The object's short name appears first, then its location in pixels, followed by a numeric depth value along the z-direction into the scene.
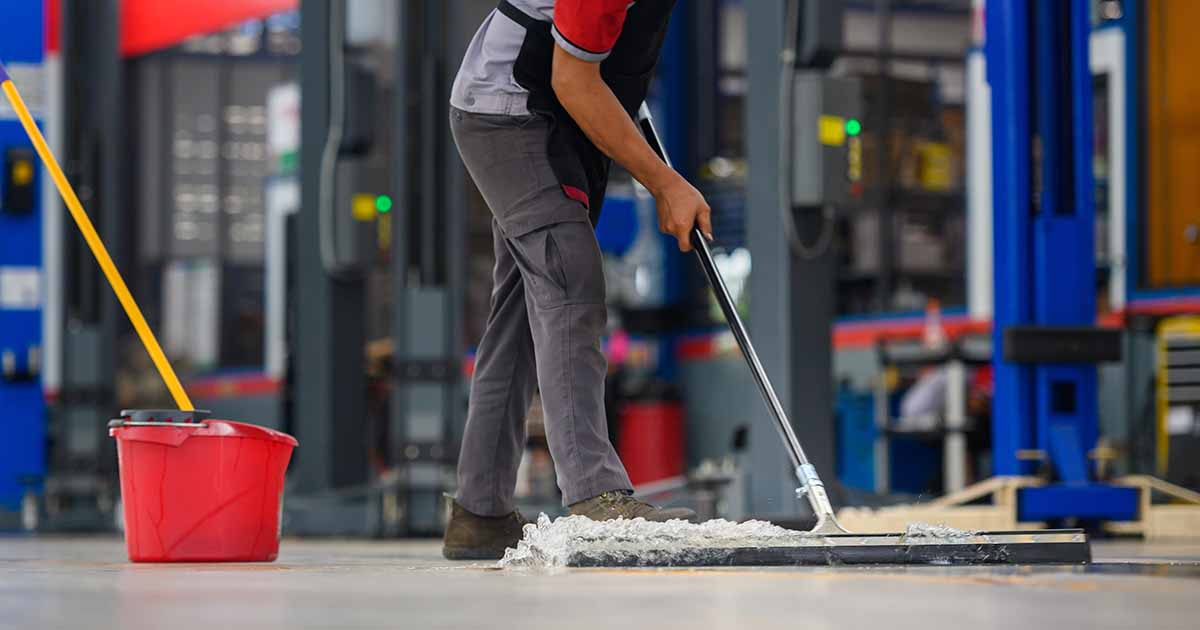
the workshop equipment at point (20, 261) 13.85
